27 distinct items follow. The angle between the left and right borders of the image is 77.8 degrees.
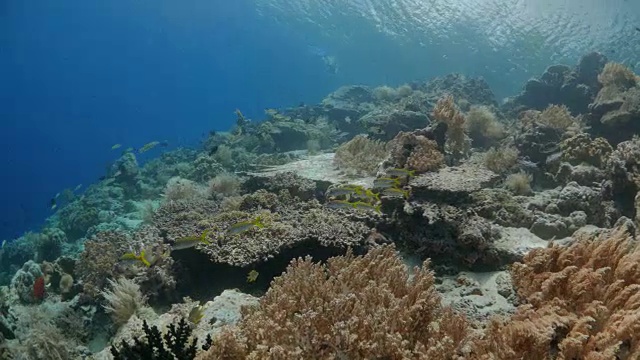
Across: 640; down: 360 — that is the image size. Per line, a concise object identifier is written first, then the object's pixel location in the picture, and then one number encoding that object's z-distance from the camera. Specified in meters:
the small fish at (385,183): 6.87
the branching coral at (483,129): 14.38
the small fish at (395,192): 6.65
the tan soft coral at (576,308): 3.02
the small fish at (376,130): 14.52
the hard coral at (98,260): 8.12
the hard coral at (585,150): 9.62
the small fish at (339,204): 6.46
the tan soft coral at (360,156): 10.77
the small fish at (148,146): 16.12
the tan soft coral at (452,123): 11.08
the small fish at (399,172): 7.31
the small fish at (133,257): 6.41
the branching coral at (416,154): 8.05
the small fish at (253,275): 5.93
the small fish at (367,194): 7.06
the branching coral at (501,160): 10.62
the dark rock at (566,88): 18.05
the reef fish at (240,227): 6.06
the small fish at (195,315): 4.98
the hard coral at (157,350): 3.78
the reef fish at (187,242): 6.28
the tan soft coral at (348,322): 3.18
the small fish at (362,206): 6.54
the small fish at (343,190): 7.29
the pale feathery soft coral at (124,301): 6.49
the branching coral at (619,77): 13.79
